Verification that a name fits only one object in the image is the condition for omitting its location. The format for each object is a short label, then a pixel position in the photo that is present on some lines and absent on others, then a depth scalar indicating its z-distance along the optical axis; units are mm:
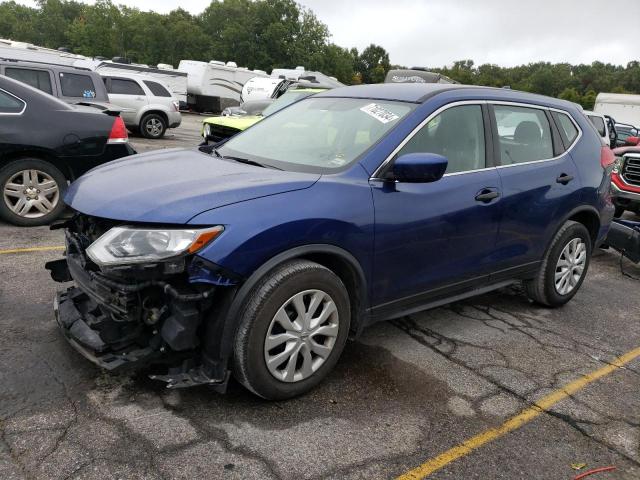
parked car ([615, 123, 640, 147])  17372
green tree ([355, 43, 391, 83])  90000
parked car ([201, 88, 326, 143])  8922
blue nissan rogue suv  2623
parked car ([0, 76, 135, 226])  5570
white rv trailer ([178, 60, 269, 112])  27516
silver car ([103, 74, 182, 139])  14641
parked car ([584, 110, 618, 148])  13086
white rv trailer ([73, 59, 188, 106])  16967
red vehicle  7289
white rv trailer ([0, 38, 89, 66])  15523
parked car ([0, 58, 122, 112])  9898
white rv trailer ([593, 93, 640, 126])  26703
